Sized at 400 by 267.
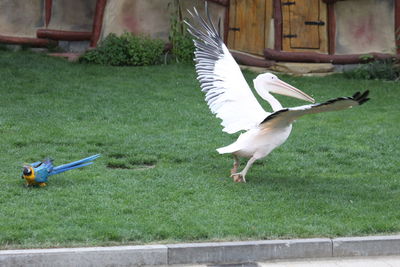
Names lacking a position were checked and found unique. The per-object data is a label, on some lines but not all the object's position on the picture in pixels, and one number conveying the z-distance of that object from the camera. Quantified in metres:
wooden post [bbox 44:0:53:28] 18.03
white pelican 8.30
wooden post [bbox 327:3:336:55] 16.56
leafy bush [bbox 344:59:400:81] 15.91
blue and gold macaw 8.05
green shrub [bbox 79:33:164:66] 16.48
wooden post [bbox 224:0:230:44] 17.36
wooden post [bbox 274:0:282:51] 16.55
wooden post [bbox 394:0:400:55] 16.27
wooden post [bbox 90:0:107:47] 17.22
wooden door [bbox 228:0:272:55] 16.94
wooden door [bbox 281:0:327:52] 16.53
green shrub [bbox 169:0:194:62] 16.89
